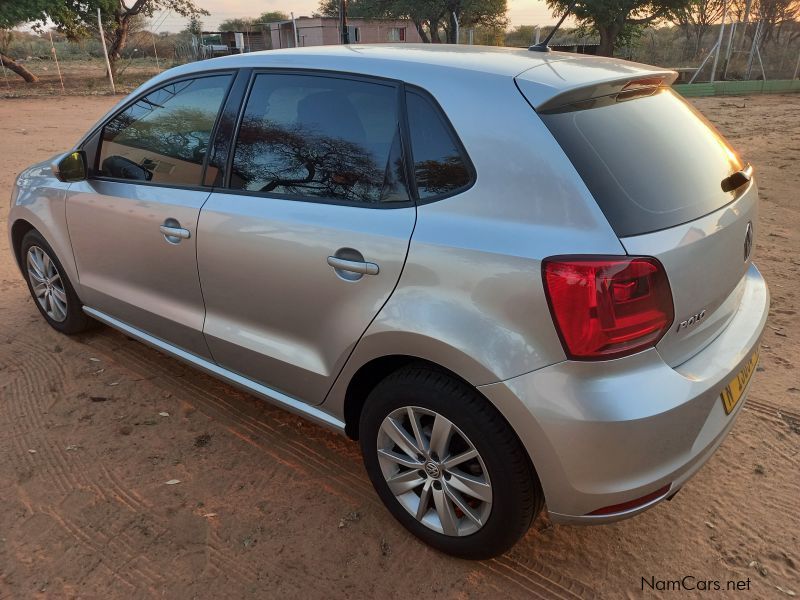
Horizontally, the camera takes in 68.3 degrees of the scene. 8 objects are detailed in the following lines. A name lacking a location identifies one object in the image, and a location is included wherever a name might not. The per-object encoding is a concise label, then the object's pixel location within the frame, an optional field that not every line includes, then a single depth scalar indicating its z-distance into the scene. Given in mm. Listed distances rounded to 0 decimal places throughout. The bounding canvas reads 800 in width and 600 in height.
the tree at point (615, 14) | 24328
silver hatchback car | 1735
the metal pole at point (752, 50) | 19978
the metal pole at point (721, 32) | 19431
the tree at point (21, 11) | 19656
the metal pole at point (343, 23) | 17488
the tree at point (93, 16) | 20969
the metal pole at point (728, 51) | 20044
